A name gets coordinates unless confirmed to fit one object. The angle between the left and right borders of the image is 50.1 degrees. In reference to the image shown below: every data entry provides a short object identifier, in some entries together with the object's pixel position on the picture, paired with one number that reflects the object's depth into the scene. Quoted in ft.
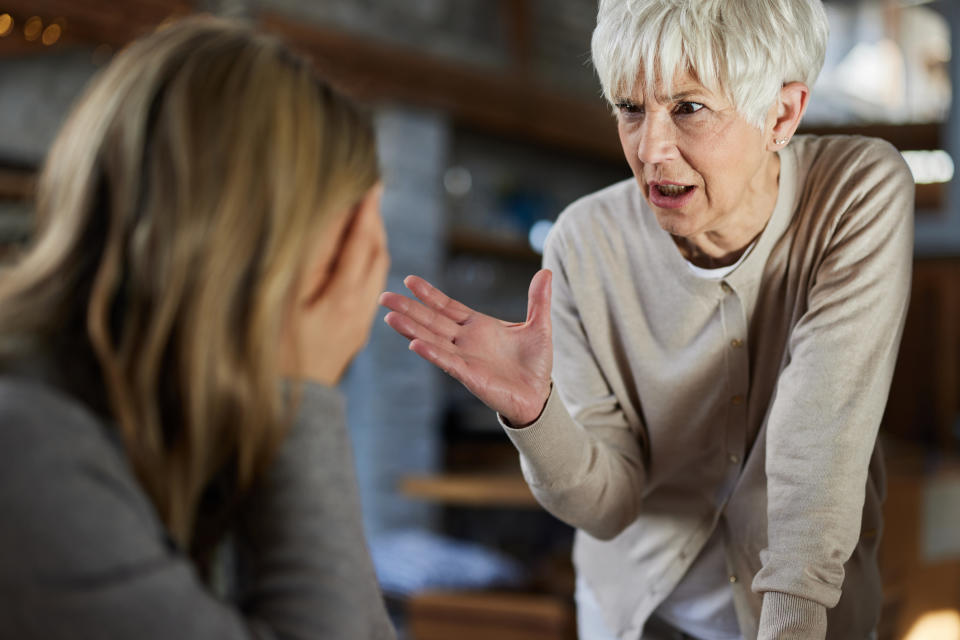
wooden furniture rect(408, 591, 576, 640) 10.39
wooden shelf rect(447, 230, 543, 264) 18.88
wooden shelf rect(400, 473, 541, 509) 12.51
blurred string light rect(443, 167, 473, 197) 19.21
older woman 3.45
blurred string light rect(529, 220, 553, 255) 20.55
